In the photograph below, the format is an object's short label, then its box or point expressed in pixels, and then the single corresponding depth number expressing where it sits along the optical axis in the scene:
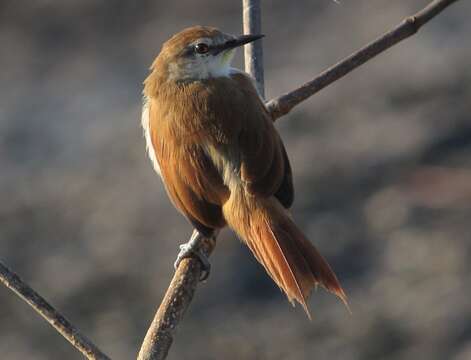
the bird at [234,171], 9.37
